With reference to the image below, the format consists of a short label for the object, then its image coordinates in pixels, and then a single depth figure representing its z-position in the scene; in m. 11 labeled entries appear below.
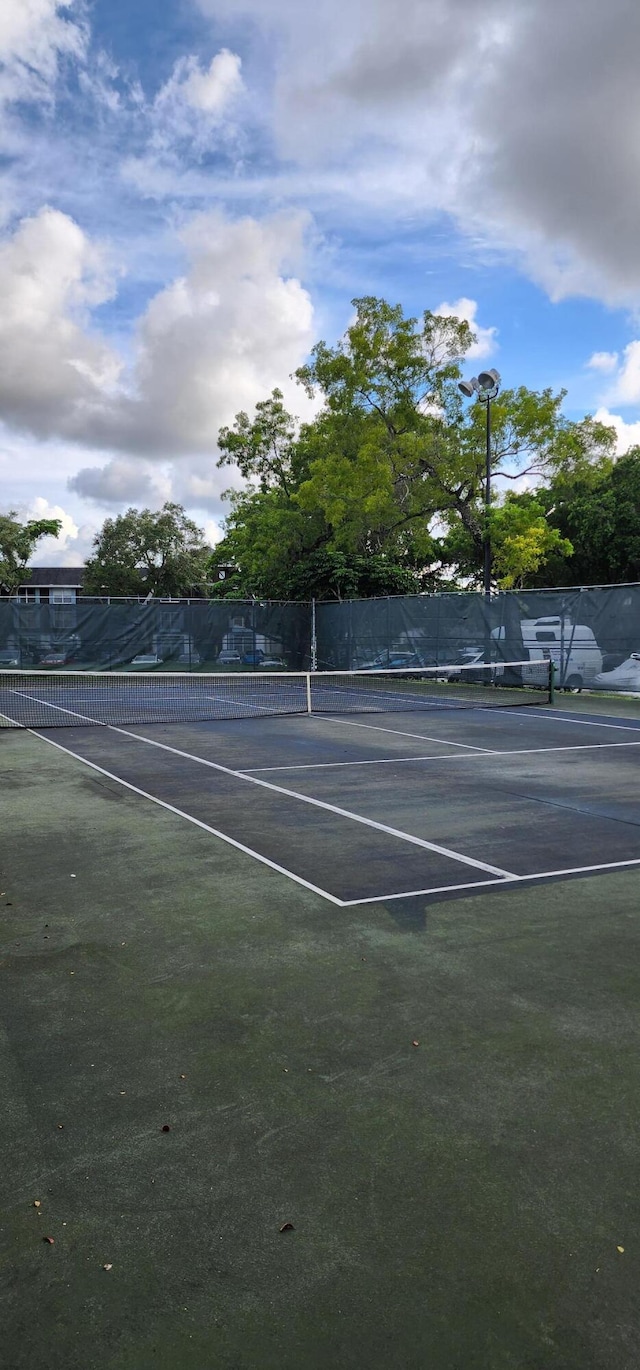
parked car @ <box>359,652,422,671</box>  29.19
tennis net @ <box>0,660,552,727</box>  19.86
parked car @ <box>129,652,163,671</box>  28.77
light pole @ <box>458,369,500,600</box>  26.89
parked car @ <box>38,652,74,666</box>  28.03
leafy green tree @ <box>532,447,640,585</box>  45.44
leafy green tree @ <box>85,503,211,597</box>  50.66
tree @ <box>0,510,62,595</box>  45.69
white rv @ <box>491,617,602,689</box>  23.53
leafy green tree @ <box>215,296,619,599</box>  34.38
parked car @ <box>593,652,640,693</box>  22.42
